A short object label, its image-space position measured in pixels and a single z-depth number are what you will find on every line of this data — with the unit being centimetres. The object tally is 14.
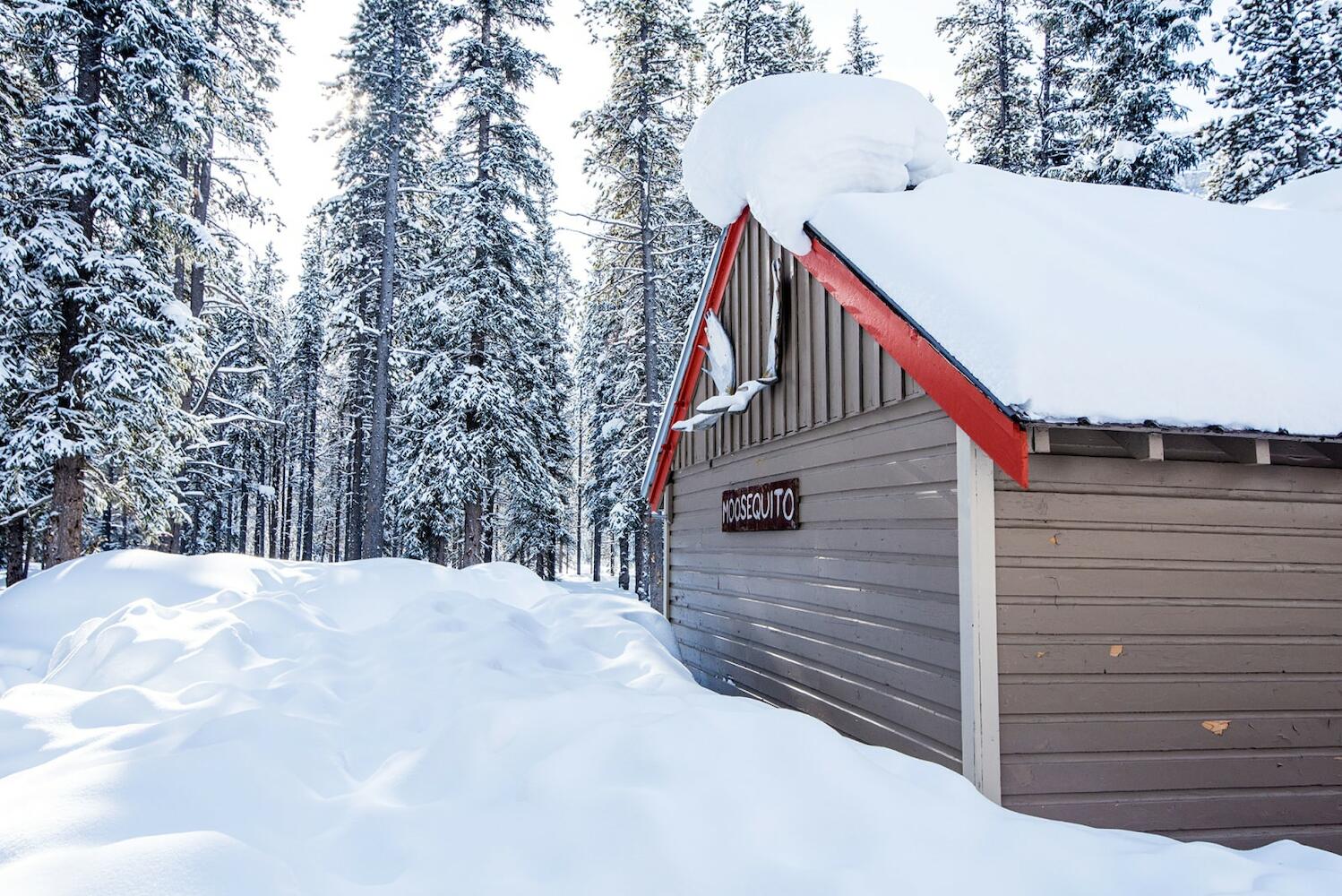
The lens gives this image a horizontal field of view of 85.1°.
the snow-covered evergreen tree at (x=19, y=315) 1002
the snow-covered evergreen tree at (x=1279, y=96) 1394
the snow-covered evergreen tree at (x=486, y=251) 1759
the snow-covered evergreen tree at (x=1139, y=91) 1380
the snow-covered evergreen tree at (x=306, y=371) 2791
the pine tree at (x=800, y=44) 1739
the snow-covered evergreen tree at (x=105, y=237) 1054
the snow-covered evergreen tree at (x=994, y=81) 1786
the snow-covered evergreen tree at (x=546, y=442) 2056
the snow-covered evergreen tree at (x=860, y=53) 2136
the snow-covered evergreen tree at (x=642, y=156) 1587
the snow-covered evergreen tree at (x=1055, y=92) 1575
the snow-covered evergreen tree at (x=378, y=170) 1714
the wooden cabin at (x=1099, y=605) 389
